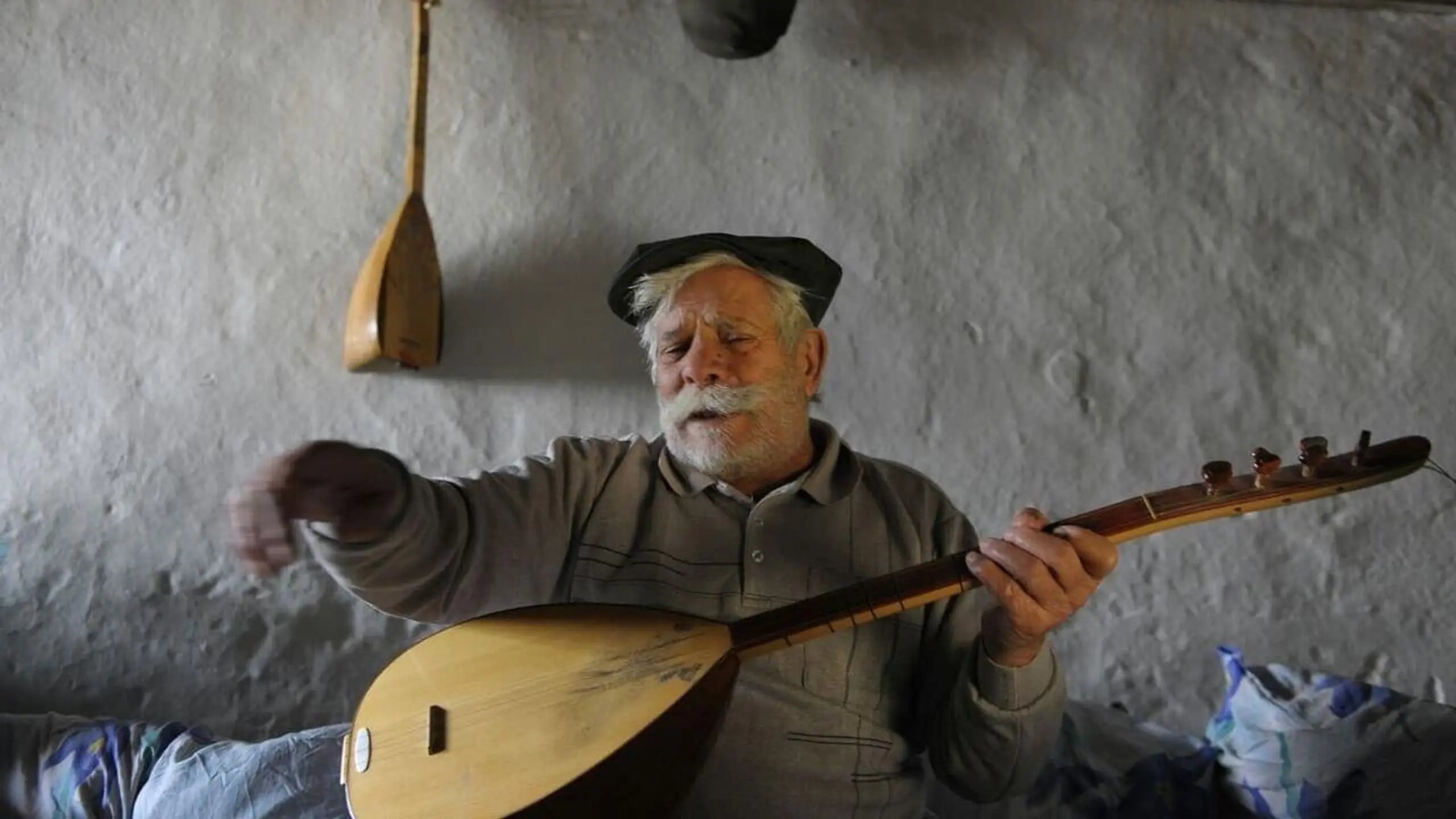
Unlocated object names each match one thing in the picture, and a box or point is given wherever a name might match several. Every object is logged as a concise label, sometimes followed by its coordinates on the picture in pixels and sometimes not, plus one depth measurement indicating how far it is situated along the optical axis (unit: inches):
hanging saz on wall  72.7
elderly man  50.0
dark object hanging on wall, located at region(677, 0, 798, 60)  74.6
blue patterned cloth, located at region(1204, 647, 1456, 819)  58.0
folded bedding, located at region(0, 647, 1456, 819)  58.8
